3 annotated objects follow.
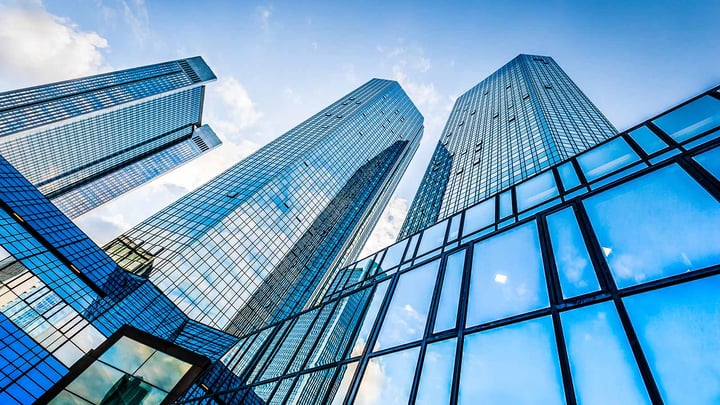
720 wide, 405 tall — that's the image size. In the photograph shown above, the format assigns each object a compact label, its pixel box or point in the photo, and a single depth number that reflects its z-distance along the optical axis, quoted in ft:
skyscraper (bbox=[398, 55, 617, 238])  175.94
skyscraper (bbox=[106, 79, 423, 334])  190.49
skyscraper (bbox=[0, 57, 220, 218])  385.91
